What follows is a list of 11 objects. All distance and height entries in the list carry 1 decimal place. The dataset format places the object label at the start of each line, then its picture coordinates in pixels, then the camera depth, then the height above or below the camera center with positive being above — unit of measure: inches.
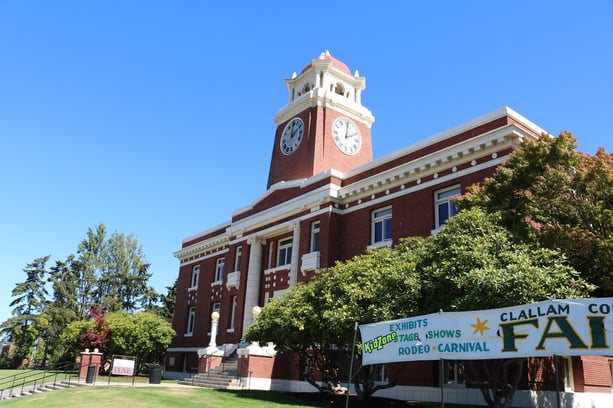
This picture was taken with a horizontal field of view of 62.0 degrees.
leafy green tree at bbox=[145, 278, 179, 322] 2422.5 +225.5
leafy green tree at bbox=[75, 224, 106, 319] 2305.6 +370.7
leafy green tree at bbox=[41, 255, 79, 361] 2124.8 +162.4
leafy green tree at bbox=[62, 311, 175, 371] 1365.7 +42.3
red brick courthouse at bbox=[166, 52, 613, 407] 831.1 +307.6
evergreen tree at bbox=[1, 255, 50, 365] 2183.8 +137.5
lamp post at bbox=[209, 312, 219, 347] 1221.3 +72.3
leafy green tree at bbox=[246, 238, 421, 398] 611.2 +69.2
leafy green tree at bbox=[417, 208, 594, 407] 495.8 +96.3
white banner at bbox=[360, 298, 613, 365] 311.4 +25.0
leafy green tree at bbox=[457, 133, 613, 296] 580.4 +204.2
